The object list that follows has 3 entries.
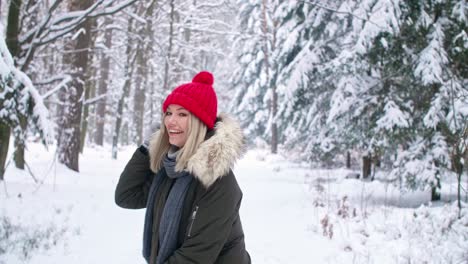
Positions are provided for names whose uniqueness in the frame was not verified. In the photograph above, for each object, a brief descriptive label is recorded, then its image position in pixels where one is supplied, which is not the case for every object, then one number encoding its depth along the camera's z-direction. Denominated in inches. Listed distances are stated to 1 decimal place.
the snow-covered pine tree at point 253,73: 1031.0
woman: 83.8
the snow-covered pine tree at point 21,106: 236.7
